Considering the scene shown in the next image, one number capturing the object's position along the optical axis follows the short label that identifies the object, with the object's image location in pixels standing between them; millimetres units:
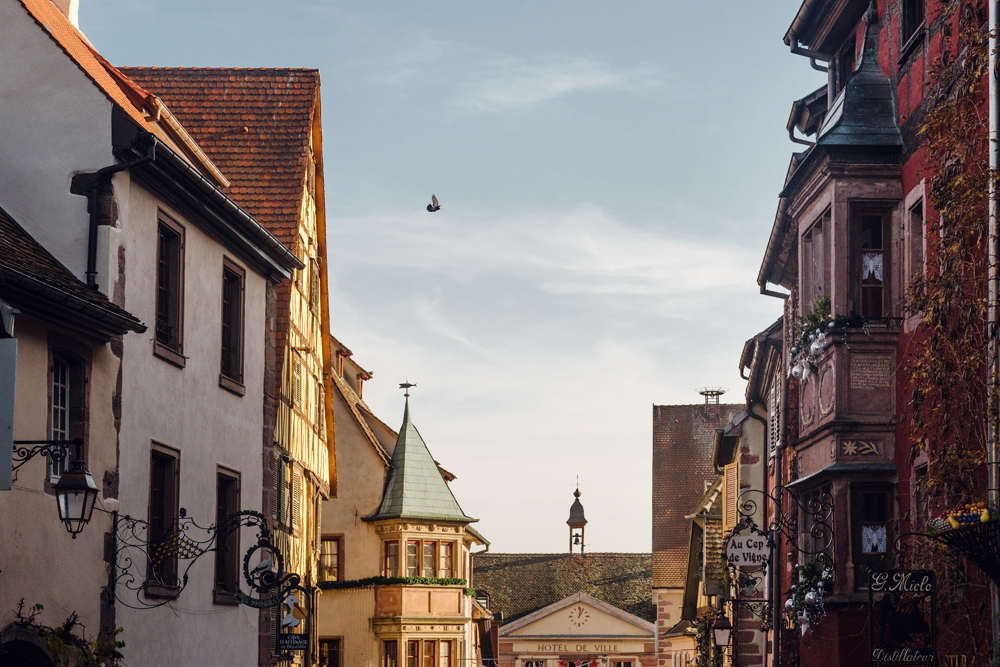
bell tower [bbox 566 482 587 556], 97312
